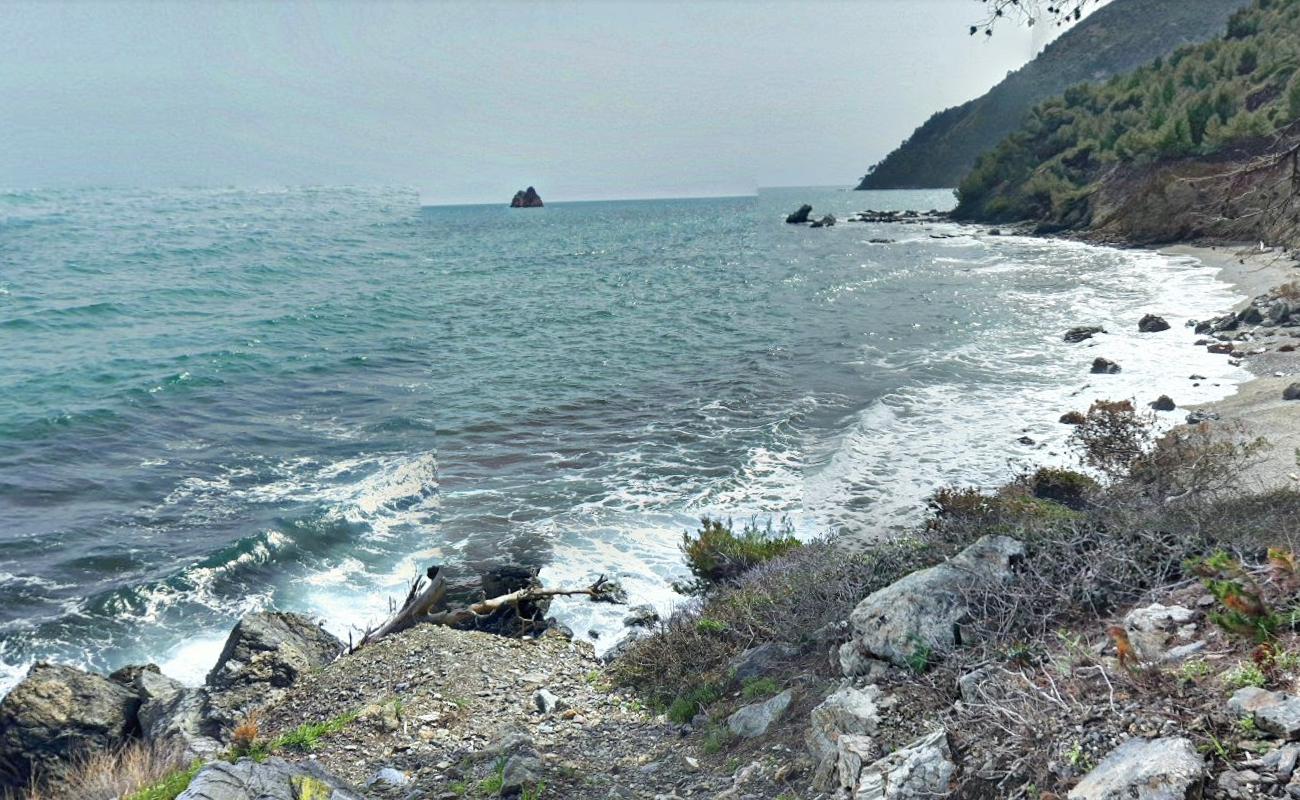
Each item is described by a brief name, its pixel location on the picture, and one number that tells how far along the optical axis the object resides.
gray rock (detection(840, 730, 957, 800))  3.84
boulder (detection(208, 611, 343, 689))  8.65
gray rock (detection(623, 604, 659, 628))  10.02
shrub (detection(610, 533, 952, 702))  6.52
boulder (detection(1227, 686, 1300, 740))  3.09
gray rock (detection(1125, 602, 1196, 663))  4.11
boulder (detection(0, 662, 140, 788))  7.81
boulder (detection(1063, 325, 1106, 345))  23.53
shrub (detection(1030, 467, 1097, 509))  10.53
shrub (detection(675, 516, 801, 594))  10.16
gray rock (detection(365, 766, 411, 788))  5.96
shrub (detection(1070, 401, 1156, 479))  11.20
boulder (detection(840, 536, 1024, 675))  5.00
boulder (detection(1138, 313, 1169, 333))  22.52
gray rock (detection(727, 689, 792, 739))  5.64
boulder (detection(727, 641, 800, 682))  6.55
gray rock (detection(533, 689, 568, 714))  7.46
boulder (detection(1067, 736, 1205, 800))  3.02
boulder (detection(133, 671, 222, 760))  7.30
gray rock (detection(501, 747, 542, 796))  5.45
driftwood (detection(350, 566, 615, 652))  10.01
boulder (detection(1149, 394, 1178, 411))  14.91
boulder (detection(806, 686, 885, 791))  4.59
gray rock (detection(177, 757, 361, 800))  4.55
